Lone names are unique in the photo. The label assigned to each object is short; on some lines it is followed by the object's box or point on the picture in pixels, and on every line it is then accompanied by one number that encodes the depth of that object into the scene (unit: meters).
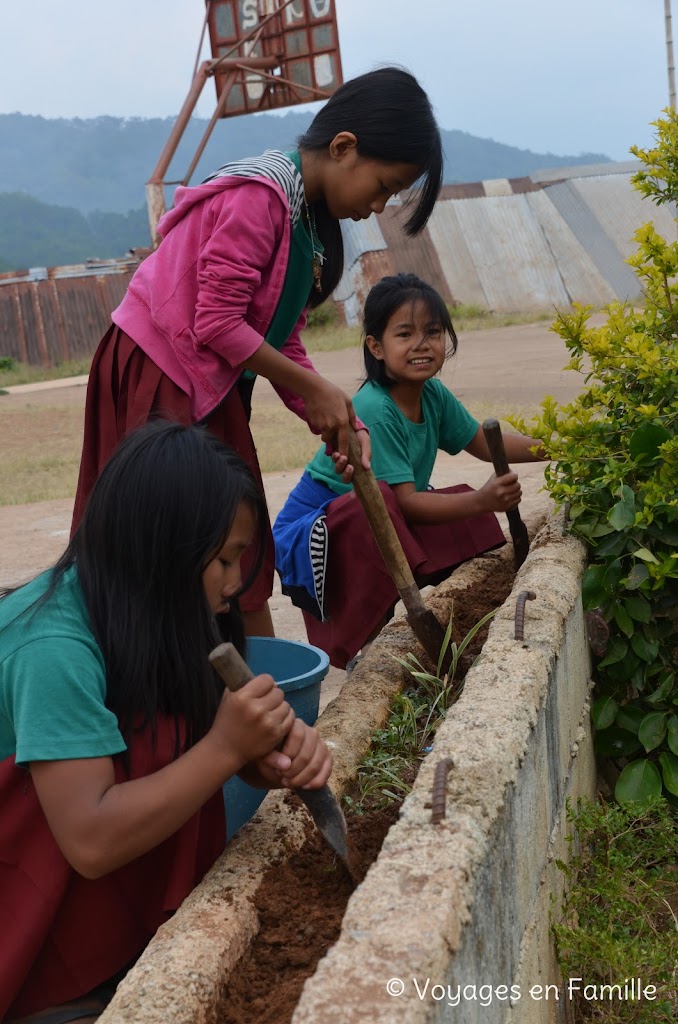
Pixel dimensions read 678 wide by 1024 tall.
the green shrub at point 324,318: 21.17
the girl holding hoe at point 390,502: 3.27
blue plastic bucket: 2.22
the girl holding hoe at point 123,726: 1.62
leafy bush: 2.67
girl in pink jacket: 2.55
